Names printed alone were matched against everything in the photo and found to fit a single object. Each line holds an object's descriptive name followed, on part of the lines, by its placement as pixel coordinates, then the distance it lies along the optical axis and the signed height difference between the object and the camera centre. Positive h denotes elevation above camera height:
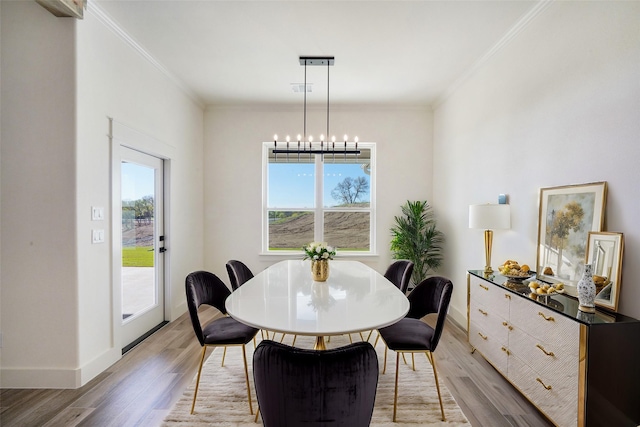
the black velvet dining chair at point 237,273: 2.59 -0.65
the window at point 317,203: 4.64 +0.06
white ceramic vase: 1.60 -0.45
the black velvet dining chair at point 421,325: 1.92 -0.89
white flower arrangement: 2.31 -0.36
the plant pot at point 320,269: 2.34 -0.51
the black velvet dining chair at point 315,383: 1.11 -0.69
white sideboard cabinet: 1.48 -0.86
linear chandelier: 2.90 +1.56
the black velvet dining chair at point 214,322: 1.98 -0.83
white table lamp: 2.57 -0.08
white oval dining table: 1.47 -0.61
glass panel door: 2.90 -0.44
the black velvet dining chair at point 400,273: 2.75 -0.67
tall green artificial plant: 4.01 -0.49
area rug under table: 1.85 -1.39
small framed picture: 1.63 -0.32
